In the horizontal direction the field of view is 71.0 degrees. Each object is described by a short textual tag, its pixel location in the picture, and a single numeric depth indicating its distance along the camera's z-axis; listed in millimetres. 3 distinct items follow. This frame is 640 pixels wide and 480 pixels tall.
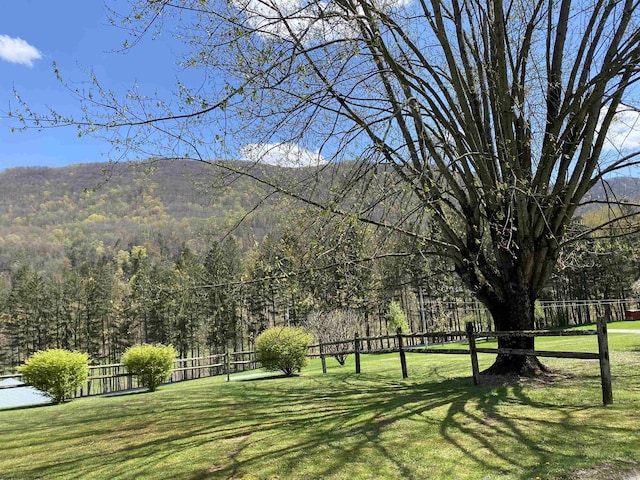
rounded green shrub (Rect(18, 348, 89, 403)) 11941
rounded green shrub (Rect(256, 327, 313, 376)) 15398
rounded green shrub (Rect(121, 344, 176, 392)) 14883
